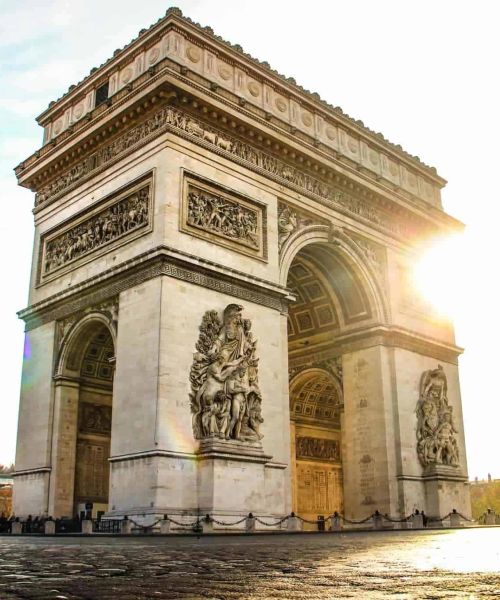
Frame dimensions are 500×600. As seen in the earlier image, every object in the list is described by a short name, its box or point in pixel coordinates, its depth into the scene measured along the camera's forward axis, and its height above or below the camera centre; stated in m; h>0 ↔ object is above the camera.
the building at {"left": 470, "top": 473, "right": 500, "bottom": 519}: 81.00 +1.74
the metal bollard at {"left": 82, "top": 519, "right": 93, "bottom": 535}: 18.65 -0.17
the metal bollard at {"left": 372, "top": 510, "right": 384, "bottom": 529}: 23.78 -0.12
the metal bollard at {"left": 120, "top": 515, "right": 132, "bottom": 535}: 17.75 -0.17
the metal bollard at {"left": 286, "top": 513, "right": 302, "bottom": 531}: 19.92 -0.14
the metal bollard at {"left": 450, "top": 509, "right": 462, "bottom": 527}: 25.36 -0.11
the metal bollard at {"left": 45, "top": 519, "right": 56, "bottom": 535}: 19.80 -0.20
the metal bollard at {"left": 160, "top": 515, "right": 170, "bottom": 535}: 17.31 -0.17
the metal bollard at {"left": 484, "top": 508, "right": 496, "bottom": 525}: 27.62 -0.06
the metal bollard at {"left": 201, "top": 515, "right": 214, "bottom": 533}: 17.89 -0.14
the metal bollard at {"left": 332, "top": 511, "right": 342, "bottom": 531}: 22.38 -0.15
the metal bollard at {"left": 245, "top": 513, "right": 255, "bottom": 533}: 18.66 -0.12
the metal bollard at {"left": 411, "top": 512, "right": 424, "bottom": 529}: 24.02 -0.13
